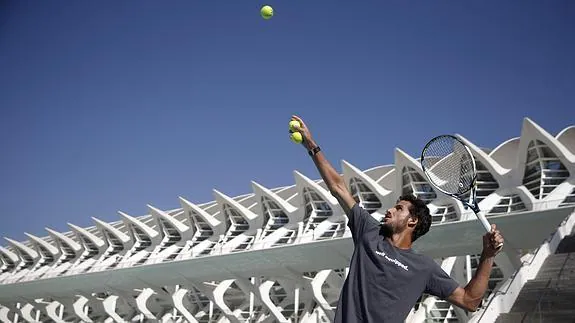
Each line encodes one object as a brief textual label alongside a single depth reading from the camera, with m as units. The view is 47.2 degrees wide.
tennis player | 3.34
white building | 25.70
